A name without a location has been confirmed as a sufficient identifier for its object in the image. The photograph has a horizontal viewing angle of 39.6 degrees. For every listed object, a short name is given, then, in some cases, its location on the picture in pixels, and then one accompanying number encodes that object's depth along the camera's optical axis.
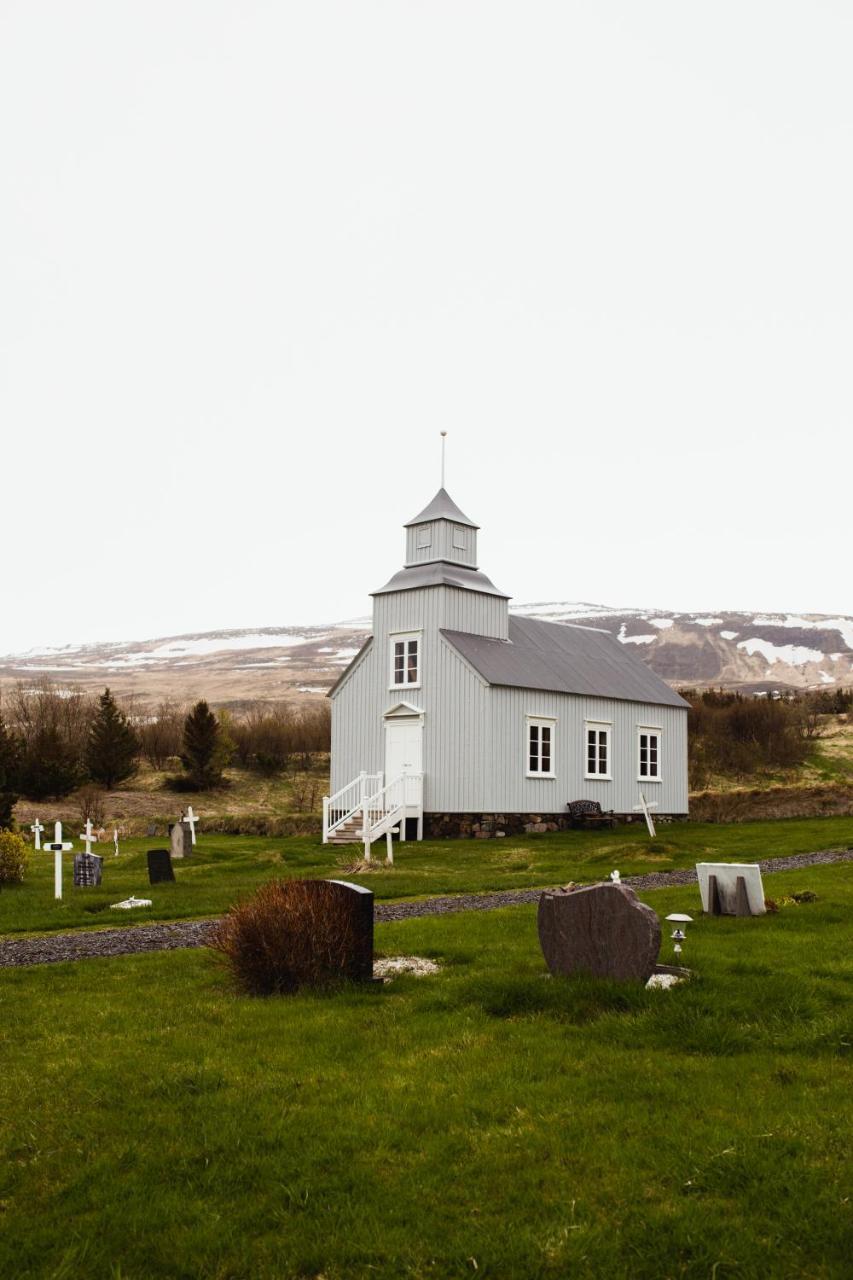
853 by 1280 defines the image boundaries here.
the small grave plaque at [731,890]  13.20
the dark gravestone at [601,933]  9.04
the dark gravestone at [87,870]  20.61
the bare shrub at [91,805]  37.38
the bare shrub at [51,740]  41.50
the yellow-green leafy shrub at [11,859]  21.16
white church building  32.56
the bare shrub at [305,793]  43.66
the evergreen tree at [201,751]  45.16
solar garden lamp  9.73
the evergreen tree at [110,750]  45.06
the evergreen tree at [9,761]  35.30
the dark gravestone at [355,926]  10.02
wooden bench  34.81
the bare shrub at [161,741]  52.09
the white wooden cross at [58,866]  18.11
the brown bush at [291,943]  9.98
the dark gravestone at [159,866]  20.78
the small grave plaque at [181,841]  26.42
